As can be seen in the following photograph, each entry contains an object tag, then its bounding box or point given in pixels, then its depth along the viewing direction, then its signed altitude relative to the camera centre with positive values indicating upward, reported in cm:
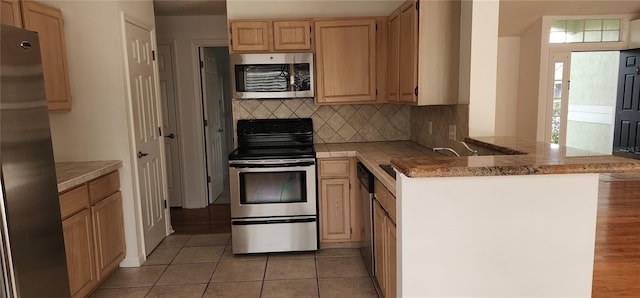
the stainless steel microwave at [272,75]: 337 +22
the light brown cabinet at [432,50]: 256 +31
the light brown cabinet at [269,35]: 337 +56
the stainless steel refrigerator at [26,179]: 164 -31
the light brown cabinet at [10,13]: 215 +52
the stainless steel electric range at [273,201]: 318 -81
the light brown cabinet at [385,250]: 205 -84
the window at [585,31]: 501 +79
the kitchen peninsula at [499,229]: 150 -50
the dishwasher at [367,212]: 262 -78
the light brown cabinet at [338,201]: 327 -83
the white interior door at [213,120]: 479 -22
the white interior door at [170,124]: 456 -24
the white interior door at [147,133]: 314 -25
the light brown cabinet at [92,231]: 235 -82
